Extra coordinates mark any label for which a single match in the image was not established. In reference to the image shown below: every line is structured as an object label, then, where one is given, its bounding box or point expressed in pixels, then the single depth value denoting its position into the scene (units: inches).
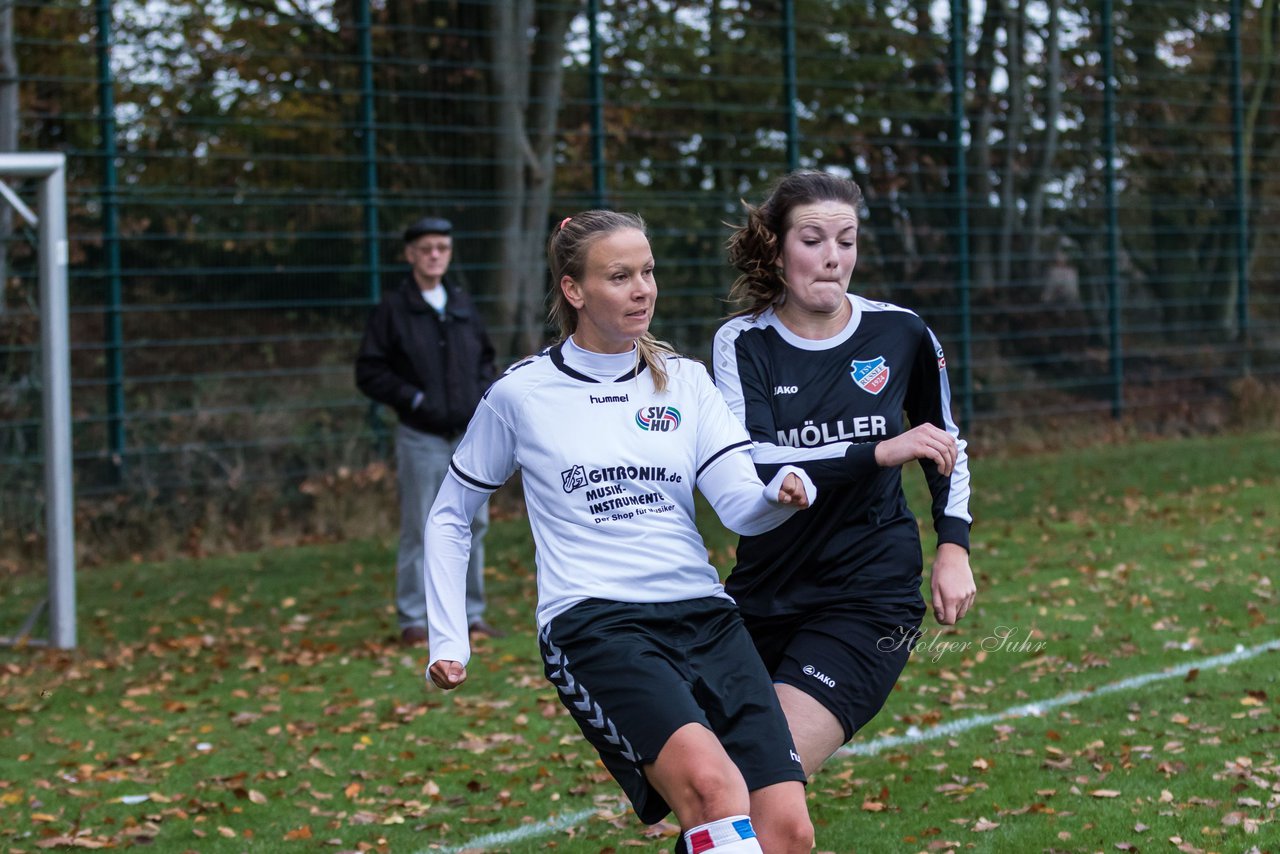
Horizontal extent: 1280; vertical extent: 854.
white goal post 360.5
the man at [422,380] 357.7
